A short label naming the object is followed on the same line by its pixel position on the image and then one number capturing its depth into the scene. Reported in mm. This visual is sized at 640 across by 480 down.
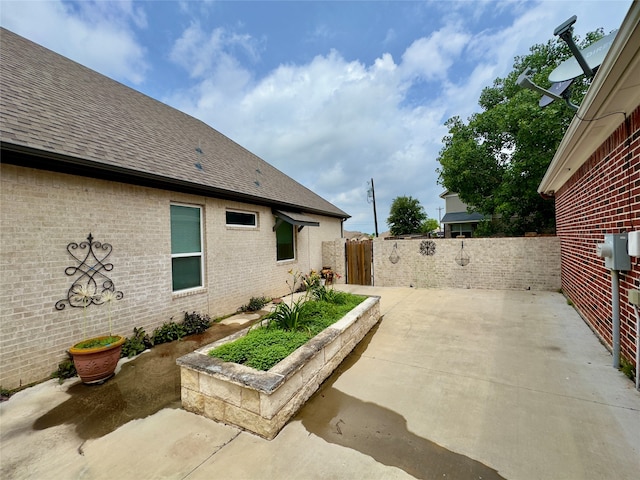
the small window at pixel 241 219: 6963
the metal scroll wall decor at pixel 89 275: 3869
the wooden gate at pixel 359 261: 10461
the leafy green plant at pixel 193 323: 5336
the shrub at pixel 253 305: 7027
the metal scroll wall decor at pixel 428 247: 9516
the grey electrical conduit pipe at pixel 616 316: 3428
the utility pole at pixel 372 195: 25114
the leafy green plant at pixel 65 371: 3607
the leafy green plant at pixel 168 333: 4793
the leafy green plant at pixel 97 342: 3506
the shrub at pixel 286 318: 3938
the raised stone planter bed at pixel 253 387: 2398
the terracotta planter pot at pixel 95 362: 3309
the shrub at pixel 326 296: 5445
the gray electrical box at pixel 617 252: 3227
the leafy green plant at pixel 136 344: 4246
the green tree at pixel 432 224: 37150
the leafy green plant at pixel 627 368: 3143
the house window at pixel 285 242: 8884
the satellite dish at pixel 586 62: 3874
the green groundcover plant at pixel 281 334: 2971
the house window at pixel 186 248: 5531
